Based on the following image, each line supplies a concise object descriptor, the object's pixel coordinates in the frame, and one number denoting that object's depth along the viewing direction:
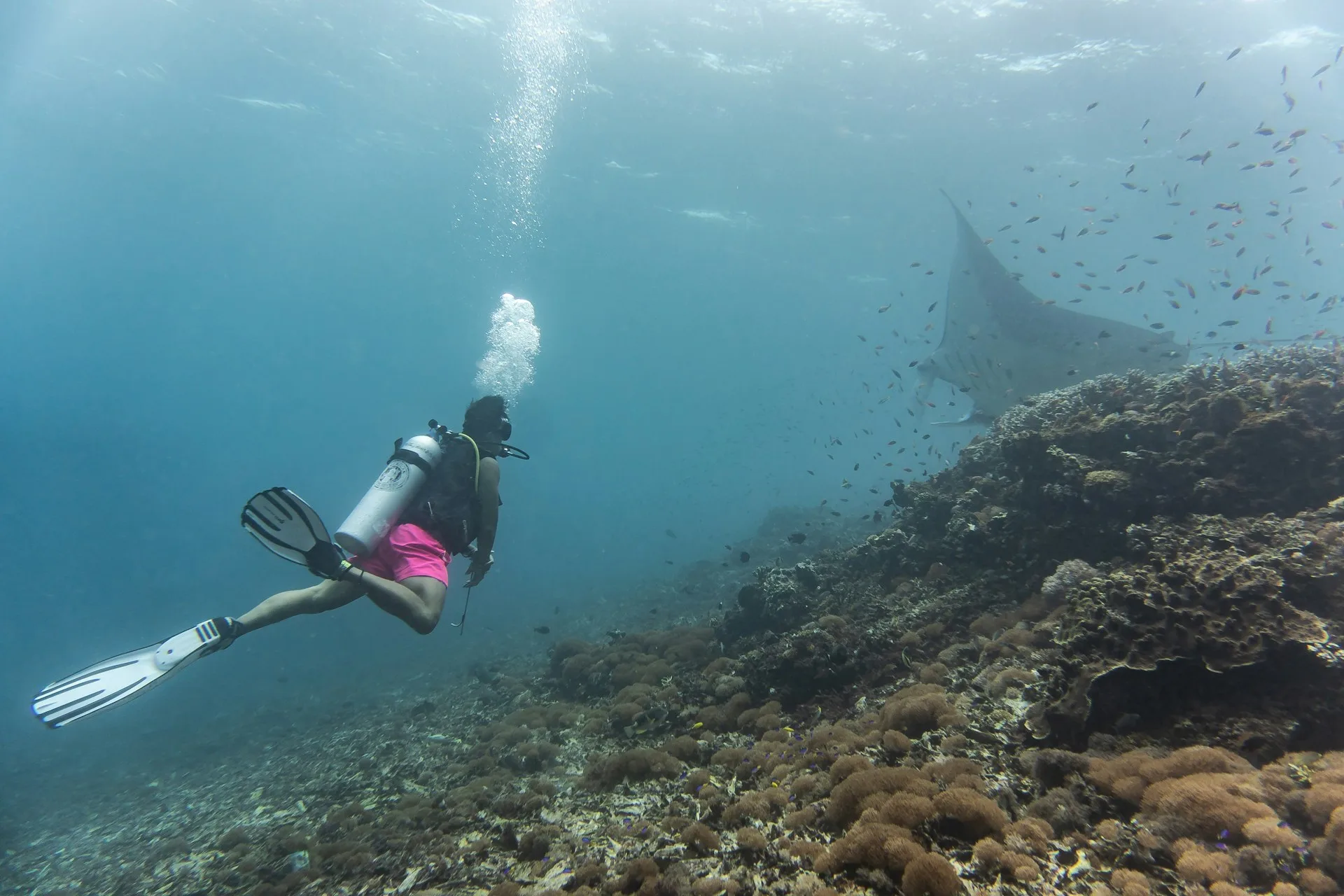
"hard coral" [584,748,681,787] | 5.23
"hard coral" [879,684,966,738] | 4.18
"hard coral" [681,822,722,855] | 3.41
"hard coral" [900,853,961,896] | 2.23
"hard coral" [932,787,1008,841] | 2.63
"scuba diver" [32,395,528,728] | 4.96
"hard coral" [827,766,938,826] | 3.13
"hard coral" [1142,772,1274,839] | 2.20
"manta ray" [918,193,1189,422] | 14.30
